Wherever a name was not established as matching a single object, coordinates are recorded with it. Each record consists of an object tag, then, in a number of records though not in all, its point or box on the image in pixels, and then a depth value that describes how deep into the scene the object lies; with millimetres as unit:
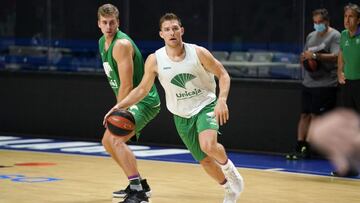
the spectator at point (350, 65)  16395
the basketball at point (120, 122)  11670
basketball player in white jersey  11356
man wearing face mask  18072
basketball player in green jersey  12253
